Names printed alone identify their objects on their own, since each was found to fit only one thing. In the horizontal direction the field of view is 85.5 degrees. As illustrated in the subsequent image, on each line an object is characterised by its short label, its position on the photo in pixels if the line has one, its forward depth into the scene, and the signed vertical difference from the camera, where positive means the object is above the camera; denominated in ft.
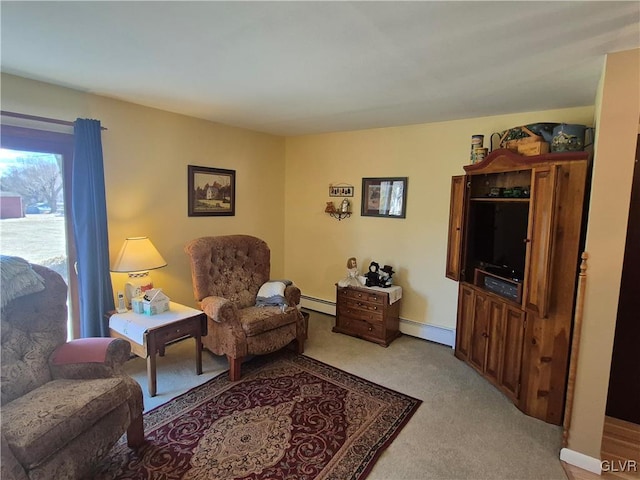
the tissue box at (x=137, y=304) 9.83 -2.79
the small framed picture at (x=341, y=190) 14.69 +0.92
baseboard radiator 12.61 -4.43
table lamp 9.85 -1.65
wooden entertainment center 7.68 -1.37
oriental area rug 6.68 -4.94
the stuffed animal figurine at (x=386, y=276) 13.05 -2.41
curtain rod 8.21 +2.13
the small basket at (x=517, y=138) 8.83 +2.10
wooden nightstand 12.43 -3.72
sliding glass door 8.55 +0.08
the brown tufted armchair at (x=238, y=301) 9.96 -2.93
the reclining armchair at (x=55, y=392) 5.19 -3.34
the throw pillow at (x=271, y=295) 11.66 -2.91
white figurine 13.24 -2.52
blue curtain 9.41 -0.51
